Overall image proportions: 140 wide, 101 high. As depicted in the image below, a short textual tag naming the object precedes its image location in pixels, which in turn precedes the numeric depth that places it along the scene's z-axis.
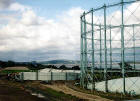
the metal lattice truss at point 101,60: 27.09
